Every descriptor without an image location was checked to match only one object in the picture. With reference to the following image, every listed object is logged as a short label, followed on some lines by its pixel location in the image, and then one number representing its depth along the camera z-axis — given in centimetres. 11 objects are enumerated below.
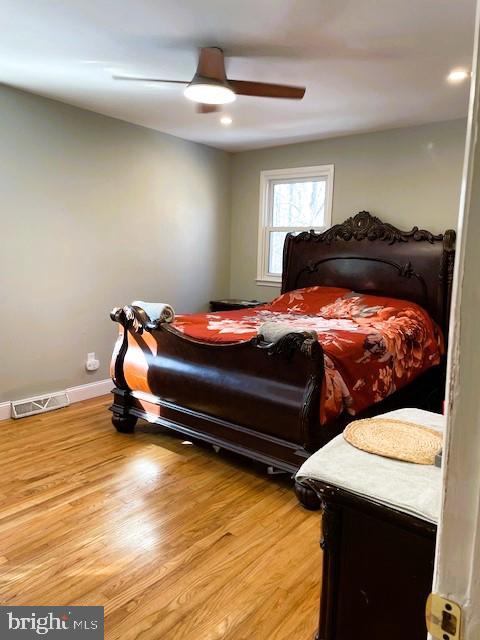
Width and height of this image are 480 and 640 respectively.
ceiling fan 247
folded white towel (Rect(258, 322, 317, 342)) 246
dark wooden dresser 94
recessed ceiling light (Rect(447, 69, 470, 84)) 286
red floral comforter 253
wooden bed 243
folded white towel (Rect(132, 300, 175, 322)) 309
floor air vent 358
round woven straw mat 113
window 478
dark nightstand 494
